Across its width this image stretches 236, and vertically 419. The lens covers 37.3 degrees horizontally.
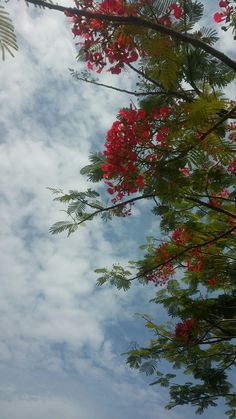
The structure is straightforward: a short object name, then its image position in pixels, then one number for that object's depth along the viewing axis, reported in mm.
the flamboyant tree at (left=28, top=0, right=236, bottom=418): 3080
